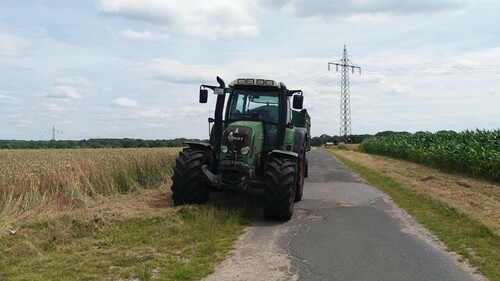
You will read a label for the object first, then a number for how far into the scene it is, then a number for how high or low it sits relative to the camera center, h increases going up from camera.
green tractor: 9.34 -0.15
